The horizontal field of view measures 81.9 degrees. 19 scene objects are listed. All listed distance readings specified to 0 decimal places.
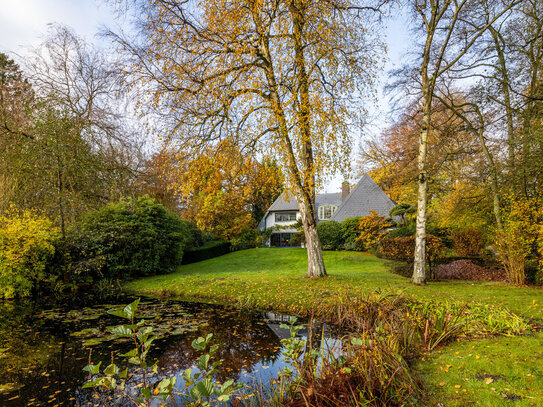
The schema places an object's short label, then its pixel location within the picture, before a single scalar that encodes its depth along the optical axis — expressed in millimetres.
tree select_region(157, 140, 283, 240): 10086
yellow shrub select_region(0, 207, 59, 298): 9906
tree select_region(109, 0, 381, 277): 9336
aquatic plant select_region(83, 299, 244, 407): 2004
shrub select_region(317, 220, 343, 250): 24375
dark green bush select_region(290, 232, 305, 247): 27047
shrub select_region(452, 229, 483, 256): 16706
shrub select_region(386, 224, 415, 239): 20044
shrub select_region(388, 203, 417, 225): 21284
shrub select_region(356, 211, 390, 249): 21219
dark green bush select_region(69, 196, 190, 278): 13000
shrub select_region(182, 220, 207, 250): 21534
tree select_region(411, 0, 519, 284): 10109
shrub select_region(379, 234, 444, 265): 11629
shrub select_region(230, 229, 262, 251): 27016
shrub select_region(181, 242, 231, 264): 20983
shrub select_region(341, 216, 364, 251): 23303
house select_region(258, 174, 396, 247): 26891
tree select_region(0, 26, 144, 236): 11938
